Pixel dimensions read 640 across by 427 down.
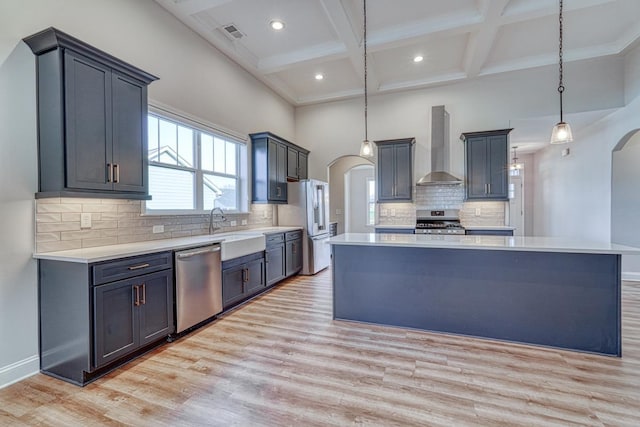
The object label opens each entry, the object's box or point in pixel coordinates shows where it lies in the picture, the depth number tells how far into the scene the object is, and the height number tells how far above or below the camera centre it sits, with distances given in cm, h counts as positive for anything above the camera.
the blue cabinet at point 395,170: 547 +78
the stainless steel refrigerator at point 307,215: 543 -7
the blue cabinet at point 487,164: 497 +79
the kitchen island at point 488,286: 247 -73
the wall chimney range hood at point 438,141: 532 +127
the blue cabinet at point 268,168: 496 +76
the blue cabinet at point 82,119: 219 +76
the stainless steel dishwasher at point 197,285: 281 -75
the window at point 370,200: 912 +34
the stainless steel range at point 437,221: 518 -20
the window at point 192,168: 341 +60
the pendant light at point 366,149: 346 +74
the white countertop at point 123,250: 213 -31
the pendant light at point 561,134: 261 +68
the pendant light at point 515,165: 738 +112
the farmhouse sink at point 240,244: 341 -41
